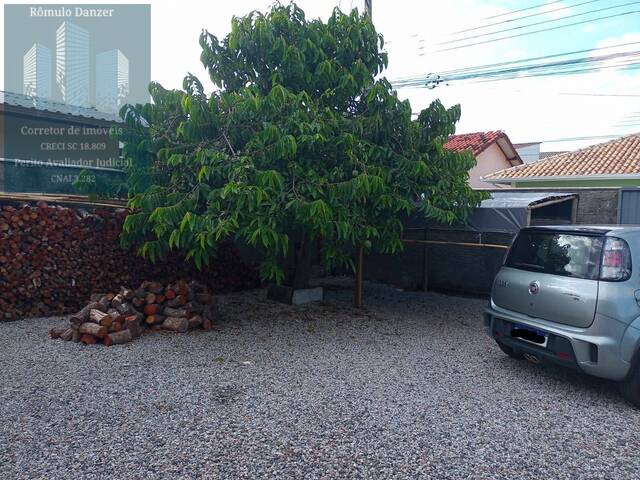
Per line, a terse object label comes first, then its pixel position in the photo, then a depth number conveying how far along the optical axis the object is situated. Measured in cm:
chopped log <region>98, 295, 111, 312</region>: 555
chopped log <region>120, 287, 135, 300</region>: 582
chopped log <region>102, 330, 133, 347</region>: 523
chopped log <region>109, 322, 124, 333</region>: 533
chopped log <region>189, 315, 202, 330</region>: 595
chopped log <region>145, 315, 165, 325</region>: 583
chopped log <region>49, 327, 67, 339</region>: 544
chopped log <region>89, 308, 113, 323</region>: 532
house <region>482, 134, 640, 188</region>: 1349
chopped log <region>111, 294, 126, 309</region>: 566
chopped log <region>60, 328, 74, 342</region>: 537
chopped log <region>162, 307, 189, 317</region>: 595
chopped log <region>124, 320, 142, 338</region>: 547
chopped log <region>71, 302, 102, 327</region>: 538
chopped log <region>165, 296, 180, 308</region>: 605
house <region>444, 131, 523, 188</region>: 1889
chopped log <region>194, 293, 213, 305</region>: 638
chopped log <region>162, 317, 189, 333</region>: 579
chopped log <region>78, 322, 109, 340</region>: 523
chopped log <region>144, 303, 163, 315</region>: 585
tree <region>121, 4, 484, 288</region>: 523
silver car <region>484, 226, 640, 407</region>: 371
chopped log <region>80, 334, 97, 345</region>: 523
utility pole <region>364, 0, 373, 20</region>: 931
